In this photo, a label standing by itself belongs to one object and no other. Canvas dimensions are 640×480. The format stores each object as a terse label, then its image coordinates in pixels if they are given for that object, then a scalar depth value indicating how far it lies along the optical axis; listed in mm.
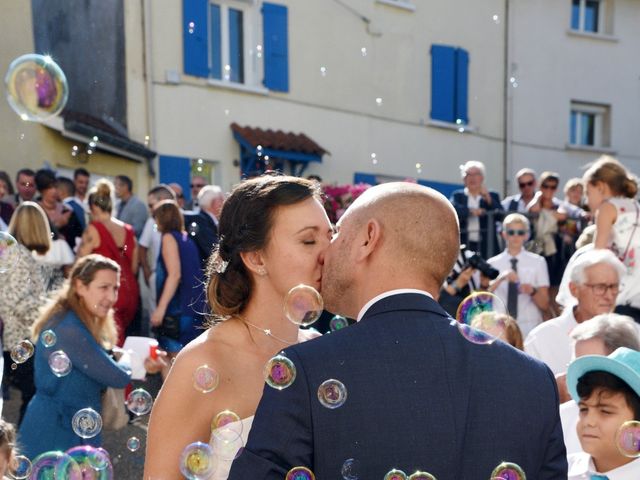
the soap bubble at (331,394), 2080
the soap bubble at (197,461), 2686
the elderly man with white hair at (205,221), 7555
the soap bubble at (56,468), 3410
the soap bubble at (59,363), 4531
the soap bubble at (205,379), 2773
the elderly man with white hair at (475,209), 8977
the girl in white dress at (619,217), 6062
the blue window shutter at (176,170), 12648
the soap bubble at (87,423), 3954
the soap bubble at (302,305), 2809
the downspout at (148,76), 12672
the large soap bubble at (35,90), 5805
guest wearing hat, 3379
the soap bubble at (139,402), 3836
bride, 2762
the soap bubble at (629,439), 3252
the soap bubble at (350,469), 2082
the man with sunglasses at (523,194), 9781
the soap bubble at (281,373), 2148
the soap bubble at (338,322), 4234
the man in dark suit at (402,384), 2082
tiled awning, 13289
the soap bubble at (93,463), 3465
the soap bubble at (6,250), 4657
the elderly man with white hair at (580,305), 4988
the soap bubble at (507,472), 2133
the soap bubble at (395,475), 2084
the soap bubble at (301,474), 2090
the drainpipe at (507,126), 17438
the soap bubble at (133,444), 3622
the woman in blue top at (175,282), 7121
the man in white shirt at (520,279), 7012
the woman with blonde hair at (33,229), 6621
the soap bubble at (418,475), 2062
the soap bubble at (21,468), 3812
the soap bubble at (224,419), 2787
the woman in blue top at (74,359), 4840
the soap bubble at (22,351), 4430
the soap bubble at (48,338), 4902
